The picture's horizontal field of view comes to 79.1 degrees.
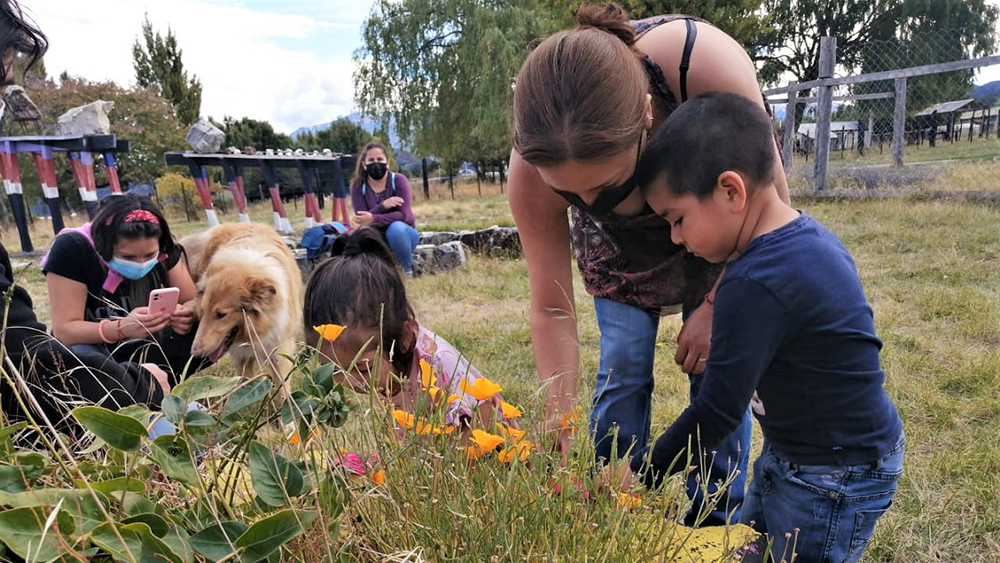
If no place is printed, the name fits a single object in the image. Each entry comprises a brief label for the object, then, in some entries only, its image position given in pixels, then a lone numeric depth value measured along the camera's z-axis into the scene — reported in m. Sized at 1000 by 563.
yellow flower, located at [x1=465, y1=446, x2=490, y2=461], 0.90
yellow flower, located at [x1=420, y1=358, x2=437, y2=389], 0.93
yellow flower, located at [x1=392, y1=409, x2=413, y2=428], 0.87
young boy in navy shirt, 1.30
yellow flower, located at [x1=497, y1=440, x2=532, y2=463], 0.86
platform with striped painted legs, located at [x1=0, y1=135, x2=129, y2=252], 8.81
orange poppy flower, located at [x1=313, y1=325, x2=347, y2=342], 0.87
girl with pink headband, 3.01
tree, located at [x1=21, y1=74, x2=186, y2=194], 20.98
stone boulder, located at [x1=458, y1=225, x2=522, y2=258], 8.41
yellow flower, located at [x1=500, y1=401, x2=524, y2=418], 0.92
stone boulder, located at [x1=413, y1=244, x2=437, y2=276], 7.39
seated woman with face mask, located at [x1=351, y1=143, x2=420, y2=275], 6.22
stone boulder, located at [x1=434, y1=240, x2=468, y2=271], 7.50
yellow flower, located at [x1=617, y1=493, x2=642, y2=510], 0.83
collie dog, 3.21
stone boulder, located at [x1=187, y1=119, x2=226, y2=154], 11.79
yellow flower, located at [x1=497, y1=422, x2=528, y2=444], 0.94
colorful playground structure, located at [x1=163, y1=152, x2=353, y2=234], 9.05
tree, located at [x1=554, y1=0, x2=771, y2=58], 12.62
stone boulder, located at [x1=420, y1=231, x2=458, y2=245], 8.62
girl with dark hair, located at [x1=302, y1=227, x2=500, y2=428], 2.03
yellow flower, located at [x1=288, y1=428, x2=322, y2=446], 0.85
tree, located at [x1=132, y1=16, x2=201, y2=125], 26.67
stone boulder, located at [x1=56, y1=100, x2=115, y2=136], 13.57
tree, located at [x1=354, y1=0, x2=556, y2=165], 19.33
